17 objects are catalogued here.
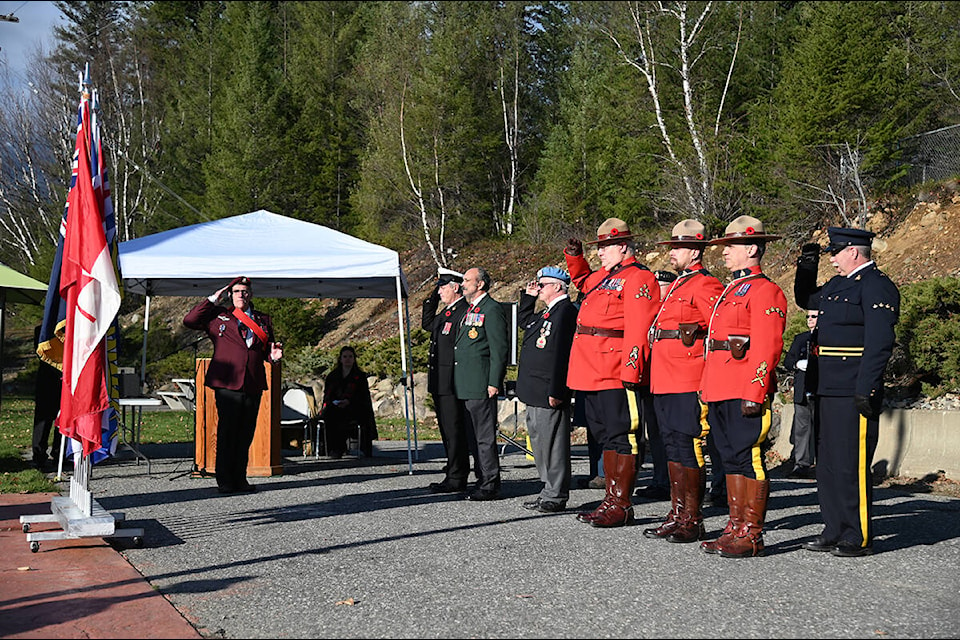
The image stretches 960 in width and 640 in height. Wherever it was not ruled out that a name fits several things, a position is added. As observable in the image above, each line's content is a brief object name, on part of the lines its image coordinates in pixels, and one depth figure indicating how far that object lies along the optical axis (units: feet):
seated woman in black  41.96
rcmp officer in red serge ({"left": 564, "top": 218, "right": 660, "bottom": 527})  23.03
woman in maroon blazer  30.01
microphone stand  33.94
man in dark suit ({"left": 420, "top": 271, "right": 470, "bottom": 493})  30.73
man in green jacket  29.01
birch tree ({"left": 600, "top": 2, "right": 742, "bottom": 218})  86.84
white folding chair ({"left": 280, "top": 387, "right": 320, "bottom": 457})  42.11
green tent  46.42
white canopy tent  35.19
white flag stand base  20.30
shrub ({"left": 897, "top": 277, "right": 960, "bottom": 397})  35.83
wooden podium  34.45
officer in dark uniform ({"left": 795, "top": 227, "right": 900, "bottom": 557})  20.06
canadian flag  21.43
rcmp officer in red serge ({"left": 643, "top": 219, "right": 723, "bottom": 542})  21.76
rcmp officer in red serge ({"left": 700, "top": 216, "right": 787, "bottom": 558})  19.93
